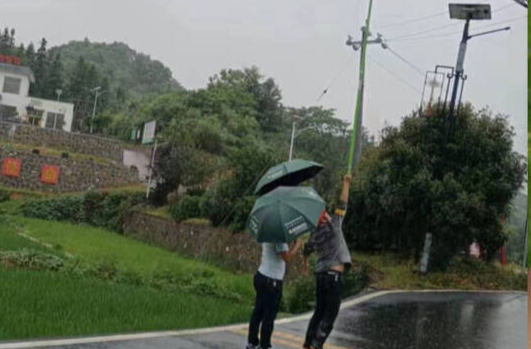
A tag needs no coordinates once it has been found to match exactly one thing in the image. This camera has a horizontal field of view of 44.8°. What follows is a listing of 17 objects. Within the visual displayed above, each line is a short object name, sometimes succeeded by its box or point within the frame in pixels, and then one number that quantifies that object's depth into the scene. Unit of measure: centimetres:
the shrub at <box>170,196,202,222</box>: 2448
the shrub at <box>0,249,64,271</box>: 1092
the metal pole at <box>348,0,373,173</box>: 720
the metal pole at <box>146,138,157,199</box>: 3116
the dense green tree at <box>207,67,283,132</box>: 4831
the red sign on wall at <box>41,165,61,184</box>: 3800
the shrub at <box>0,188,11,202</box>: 3556
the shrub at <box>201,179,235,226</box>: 2180
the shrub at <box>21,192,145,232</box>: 3200
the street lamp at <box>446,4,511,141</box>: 1406
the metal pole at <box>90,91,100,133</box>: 5569
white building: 4831
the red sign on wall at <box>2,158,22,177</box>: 3741
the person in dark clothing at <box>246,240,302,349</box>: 546
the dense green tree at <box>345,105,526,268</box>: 1459
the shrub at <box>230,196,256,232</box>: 2023
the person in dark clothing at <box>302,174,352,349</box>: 589
